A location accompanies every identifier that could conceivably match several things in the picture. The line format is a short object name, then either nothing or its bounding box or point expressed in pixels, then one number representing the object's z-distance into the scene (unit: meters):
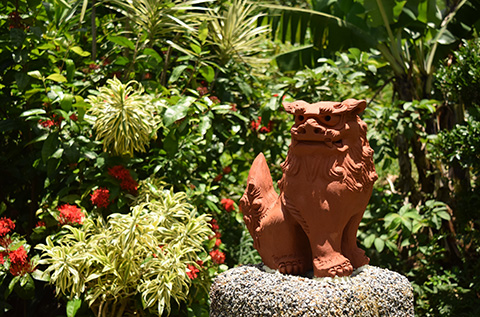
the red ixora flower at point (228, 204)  4.55
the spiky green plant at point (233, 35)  4.61
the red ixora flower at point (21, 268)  3.62
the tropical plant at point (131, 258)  3.40
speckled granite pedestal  2.67
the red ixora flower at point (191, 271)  3.61
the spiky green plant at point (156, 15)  4.21
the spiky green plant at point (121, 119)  3.79
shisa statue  2.87
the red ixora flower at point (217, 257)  4.18
